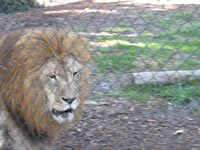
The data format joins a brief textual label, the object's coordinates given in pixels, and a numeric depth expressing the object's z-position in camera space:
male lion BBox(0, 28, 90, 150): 4.22
